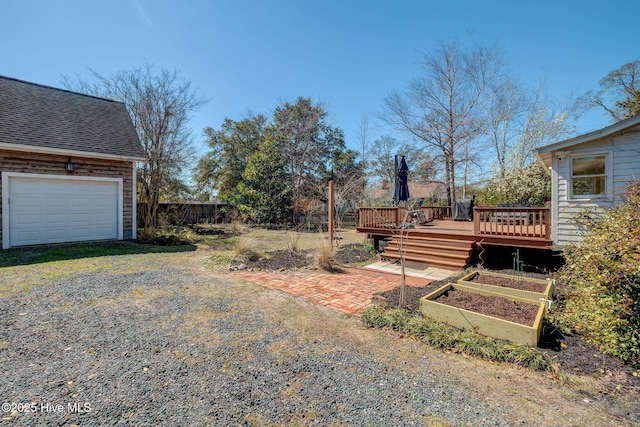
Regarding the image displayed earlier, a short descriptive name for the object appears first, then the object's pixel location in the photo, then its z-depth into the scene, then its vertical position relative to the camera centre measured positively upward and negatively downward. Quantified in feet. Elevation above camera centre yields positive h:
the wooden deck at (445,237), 21.35 -1.86
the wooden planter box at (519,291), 12.95 -3.61
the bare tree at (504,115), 57.06 +20.76
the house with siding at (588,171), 19.63 +3.47
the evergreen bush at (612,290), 9.15 -2.59
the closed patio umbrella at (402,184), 30.68 +3.33
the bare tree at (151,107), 42.37 +15.71
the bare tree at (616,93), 53.31 +24.79
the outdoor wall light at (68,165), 28.89 +4.41
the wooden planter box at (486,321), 9.80 -4.05
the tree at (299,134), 67.87 +18.90
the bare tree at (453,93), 54.49 +23.89
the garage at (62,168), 26.58 +4.17
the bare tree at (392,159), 60.88 +13.24
